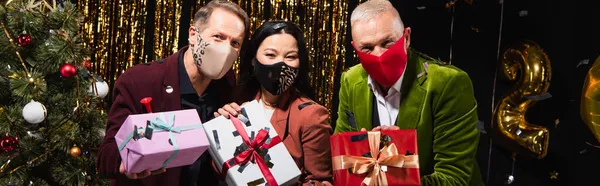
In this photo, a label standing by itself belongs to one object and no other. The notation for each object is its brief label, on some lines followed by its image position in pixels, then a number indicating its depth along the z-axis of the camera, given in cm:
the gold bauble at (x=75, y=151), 372
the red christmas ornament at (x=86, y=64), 386
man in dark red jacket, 324
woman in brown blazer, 325
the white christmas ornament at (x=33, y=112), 352
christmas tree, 363
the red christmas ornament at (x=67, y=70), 363
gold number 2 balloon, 419
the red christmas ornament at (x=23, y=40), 360
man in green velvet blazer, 305
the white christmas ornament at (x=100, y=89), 391
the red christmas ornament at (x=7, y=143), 351
